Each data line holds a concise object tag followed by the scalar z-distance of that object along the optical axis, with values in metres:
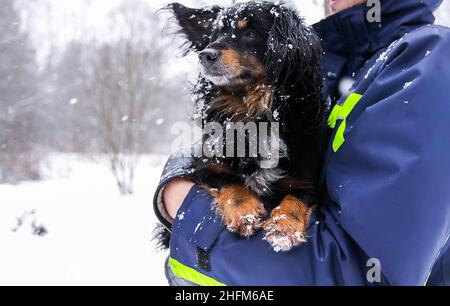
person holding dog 0.86
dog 1.06
